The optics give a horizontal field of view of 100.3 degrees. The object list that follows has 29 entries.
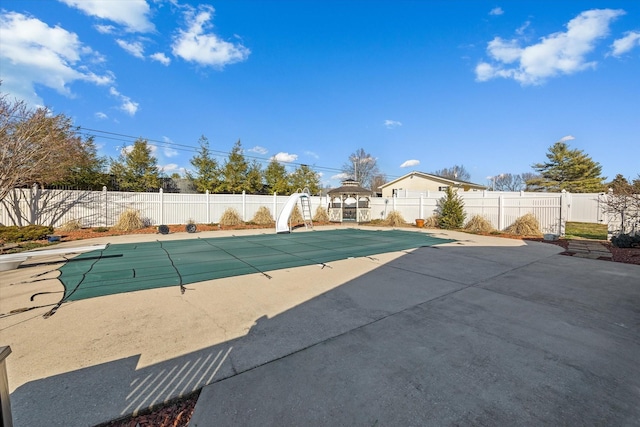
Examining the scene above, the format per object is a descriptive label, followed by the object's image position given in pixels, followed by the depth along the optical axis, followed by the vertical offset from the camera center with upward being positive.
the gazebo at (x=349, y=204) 18.59 +0.43
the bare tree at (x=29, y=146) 9.24 +2.28
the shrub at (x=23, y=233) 8.84 -0.82
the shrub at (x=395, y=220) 16.58 -0.62
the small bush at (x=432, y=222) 15.23 -0.69
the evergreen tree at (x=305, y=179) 22.75 +2.72
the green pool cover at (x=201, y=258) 4.85 -1.25
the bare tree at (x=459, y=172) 52.83 +7.58
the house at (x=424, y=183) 25.88 +2.79
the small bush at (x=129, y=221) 12.50 -0.55
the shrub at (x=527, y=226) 11.58 -0.70
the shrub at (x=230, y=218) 15.34 -0.48
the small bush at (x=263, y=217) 16.36 -0.45
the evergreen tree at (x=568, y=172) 24.52 +3.72
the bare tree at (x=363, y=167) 39.41 +6.36
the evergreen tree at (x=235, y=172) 18.72 +2.67
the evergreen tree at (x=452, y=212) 14.24 -0.10
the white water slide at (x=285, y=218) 12.61 -0.39
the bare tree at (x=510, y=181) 47.69 +5.38
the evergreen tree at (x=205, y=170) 18.28 +2.71
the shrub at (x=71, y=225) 11.72 -0.71
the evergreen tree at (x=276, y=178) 21.02 +2.55
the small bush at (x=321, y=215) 18.94 -0.37
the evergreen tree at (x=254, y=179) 19.33 +2.23
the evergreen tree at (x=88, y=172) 13.16 +2.02
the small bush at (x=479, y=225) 13.08 -0.74
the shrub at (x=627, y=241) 8.33 -0.96
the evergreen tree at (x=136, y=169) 15.98 +2.46
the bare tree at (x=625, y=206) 8.83 +0.15
